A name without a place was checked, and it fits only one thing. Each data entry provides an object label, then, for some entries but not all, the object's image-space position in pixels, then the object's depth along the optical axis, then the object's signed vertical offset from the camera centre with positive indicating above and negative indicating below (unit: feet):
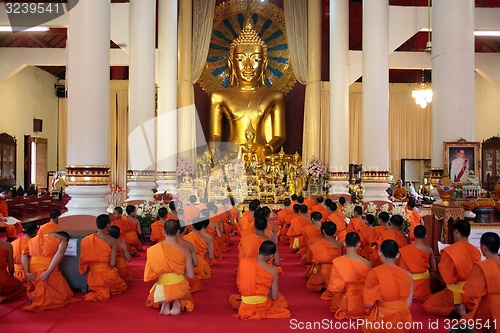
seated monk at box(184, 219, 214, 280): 23.56 -3.54
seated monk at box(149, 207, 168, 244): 28.58 -3.28
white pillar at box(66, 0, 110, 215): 23.65 +2.88
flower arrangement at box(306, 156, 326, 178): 50.26 +0.25
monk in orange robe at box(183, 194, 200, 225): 31.81 -2.63
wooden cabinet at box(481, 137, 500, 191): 54.76 +0.86
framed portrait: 23.59 +0.50
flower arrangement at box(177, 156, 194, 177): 50.37 +0.39
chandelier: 50.03 +7.30
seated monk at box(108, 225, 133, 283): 22.67 -3.97
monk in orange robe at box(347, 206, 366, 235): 25.85 -2.71
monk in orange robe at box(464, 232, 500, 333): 14.55 -3.21
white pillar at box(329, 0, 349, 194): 46.88 +7.54
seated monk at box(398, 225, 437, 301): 18.86 -3.36
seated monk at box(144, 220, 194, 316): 17.84 -3.46
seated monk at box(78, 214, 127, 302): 20.17 -3.53
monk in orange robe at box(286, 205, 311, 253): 29.14 -2.93
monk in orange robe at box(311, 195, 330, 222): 32.09 -2.47
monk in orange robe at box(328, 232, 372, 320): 16.96 -3.54
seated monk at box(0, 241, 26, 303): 19.61 -3.98
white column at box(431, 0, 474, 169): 24.44 +4.58
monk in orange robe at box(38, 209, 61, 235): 21.95 -2.31
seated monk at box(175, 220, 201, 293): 19.83 -3.19
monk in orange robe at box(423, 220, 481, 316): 16.92 -3.21
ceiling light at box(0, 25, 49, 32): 47.47 +13.27
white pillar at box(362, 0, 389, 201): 34.86 +4.73
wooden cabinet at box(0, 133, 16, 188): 53.47 +1.14
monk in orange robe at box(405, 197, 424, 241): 31.06 -2.78
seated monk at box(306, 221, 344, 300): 20.47 -3.27
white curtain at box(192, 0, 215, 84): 58.85 +15.91
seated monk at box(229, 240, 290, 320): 17.07 -3.89
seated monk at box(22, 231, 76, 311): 18.99 -3.63
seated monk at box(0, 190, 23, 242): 34.88 -3.62
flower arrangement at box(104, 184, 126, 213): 40.52 -2.16
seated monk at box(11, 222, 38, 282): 20.01 -3.03
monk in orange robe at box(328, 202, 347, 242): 27.32 -2.85
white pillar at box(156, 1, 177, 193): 47.50 +7.21
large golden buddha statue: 61.31 +7.93
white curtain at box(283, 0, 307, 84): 58.65 +15.65
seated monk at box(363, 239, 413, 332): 14.92 -3.52
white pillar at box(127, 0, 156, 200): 38.34 +5.22
